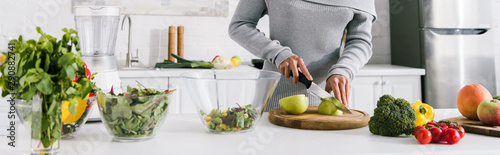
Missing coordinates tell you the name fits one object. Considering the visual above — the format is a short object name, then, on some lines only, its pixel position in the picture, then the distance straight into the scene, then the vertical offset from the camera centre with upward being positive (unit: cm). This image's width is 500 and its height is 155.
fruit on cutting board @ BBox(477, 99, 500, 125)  98 -7
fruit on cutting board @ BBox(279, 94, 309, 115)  111 -5
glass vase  71 -5
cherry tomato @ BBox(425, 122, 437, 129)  88 -9
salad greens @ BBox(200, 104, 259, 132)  93 -7
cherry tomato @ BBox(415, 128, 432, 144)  85 -11
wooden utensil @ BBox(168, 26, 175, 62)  303 +34
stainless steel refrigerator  277 +25
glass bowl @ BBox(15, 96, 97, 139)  79 -5
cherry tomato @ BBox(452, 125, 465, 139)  87 -10
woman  152 +21
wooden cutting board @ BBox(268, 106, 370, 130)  102 -9
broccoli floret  91 -8
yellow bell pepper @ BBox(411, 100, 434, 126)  105 -7
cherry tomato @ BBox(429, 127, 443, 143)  85 -10
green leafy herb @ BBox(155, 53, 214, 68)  259 +15
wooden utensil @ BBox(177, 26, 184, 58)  305 +35
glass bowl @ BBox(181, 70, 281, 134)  90 -2
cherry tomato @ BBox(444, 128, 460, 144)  84 -11
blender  105 +20
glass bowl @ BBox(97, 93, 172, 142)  82 -5
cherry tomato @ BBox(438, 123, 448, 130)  87 -9
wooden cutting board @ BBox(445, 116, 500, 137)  94 -10
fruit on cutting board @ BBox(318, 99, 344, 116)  110 -6
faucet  284 +22
